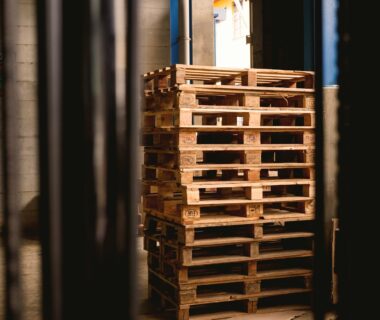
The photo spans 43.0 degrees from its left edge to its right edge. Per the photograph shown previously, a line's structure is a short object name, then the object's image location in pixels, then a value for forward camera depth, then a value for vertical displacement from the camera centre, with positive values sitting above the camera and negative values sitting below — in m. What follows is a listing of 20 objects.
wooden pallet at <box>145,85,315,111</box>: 4.47 +0.58
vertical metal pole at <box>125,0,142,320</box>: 0.72 +0.02
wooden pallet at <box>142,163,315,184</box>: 4.47 -0.20
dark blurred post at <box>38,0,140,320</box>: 0.71 +0.00
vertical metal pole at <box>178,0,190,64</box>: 8.90 +2.24
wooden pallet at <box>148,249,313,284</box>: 4.62 -1.19
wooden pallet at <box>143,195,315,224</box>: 4.50 -0.58
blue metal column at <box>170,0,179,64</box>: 9.80 +2.50
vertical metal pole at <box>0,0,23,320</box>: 0.90 -0.01
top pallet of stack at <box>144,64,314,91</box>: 4.62 +0.80
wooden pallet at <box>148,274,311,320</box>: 4.58 -1.52
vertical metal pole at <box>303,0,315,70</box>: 6.39 +1.55
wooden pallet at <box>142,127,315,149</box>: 4.44 +0.17
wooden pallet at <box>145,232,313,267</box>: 4.55 -1.01
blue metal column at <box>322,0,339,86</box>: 5.23 +1.20
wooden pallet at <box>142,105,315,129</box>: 4.44 +0.38
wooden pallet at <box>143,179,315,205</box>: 4.46 -0.39
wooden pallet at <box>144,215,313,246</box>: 4.54 -0.82
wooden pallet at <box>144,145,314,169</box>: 4.44 -0.02
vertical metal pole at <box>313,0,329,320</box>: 0.96 -0.13
